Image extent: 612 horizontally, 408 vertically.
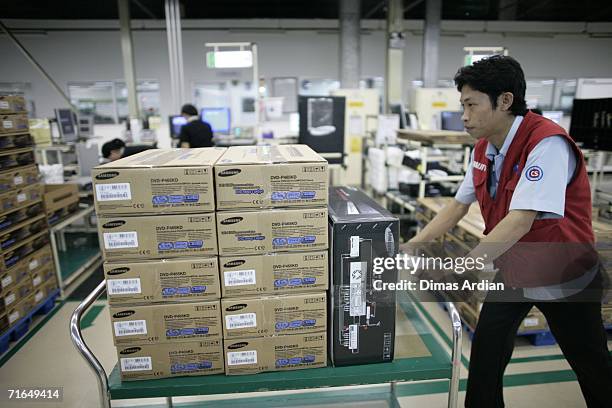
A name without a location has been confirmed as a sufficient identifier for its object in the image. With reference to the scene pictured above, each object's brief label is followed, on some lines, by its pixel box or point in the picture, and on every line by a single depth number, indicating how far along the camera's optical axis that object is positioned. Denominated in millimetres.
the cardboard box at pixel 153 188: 1146
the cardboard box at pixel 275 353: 1297
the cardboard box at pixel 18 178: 2740
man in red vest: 1292
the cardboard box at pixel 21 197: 2738
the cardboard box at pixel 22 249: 2719
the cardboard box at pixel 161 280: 1207
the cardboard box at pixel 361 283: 1215
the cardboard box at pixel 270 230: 1203
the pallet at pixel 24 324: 2709
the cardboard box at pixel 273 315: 1268
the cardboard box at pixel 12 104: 2715
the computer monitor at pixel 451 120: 5419
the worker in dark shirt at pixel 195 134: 4914
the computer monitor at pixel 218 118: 7297
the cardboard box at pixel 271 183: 1181
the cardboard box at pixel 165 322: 1241
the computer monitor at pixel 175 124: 6855
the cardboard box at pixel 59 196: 3345
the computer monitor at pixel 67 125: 5801
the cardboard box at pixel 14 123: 2725
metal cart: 1254
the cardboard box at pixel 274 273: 1237
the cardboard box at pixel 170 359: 1271
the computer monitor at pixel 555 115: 6719
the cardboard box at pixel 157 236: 1176
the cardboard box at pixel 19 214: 2734
